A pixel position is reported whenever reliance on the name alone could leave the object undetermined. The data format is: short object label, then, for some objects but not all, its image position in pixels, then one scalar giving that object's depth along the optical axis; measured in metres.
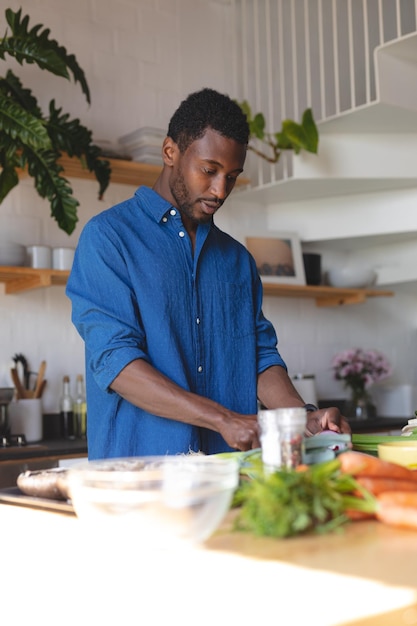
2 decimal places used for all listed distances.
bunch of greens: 1.03
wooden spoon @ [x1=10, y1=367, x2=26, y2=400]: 3.71
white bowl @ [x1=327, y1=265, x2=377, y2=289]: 4.81
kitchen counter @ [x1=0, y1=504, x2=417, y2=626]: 0.82
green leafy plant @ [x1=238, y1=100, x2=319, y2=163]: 4.18
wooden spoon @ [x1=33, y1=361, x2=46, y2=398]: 3.75
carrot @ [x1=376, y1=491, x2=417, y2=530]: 1.13
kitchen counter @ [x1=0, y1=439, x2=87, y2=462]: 3.19
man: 1.85
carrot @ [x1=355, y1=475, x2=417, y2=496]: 1.21
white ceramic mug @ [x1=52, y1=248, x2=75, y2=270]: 3.70
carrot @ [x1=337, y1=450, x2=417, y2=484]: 1.21
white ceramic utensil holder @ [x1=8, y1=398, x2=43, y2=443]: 3.62
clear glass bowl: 1.02
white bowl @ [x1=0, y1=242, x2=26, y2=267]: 3.55
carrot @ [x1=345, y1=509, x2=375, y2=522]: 1.17
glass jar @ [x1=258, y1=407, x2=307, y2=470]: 1.21
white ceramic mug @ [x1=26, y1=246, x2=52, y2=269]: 3.66
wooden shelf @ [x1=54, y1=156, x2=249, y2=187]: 3.81
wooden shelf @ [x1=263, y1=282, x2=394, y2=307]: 4.53
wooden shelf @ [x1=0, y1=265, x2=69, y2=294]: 3.51
